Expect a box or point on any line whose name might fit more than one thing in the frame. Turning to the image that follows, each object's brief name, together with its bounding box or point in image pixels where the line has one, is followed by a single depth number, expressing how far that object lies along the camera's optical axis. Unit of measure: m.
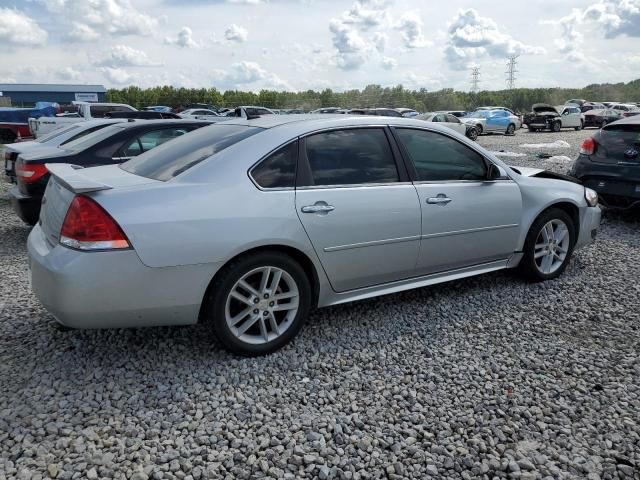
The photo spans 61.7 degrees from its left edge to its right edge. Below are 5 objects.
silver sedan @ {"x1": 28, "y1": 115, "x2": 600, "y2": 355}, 3.03
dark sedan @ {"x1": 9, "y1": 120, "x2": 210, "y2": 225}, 6.13
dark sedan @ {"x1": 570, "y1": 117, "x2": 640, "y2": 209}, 6.83
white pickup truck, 17.78
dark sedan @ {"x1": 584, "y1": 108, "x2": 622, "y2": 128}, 33.59
